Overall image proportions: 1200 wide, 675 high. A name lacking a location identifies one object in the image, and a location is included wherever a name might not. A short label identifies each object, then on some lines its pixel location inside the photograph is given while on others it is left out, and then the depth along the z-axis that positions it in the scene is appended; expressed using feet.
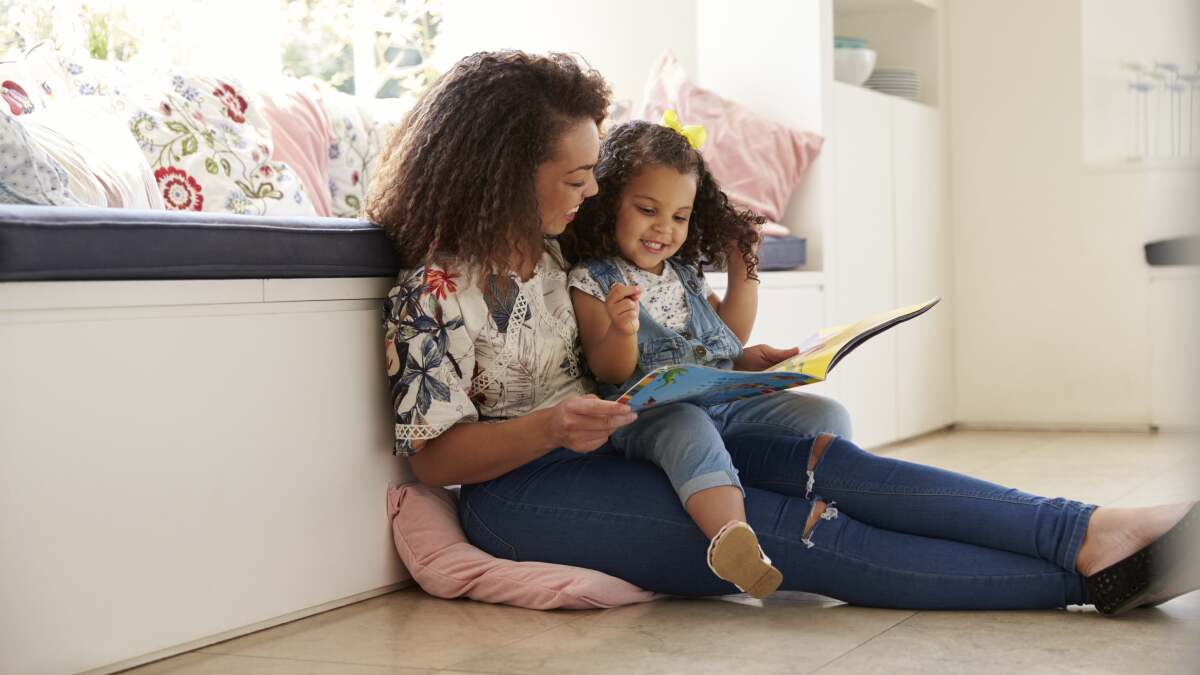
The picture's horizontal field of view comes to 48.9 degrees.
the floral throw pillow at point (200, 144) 7.23
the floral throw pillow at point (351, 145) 9.14
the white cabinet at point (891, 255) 11.63
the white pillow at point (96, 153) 5.82
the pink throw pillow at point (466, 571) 5.68
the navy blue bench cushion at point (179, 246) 4.51
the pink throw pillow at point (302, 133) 8.63
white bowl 12.00
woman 5.47
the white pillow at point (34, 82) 6.59
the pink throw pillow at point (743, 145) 10.70
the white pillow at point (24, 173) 4.88
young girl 5.73
